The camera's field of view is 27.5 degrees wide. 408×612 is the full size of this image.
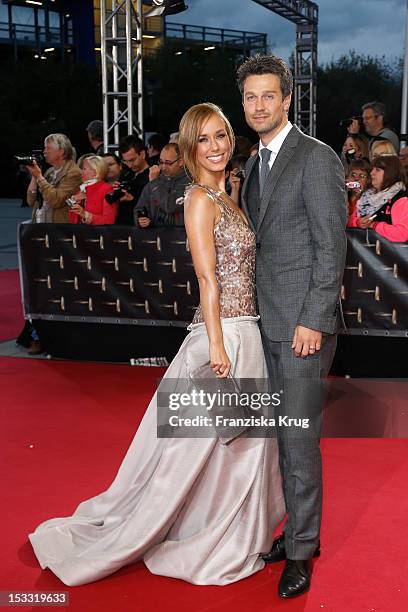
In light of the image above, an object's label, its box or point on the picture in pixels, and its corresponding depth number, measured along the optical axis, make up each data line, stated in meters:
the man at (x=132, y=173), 6.39
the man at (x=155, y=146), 7.42
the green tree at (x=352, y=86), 37.22
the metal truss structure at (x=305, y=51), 18.61
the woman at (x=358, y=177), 5.75
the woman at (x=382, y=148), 6.12
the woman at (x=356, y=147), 6.93
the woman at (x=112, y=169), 7.01
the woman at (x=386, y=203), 5.20
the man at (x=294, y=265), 2.73
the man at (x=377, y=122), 7.56
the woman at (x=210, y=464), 2.92
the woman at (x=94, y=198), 6.29
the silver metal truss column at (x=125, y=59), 9.20
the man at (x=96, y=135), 9.12
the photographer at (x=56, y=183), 6.63
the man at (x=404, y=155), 7.31
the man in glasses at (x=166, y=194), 5.91
